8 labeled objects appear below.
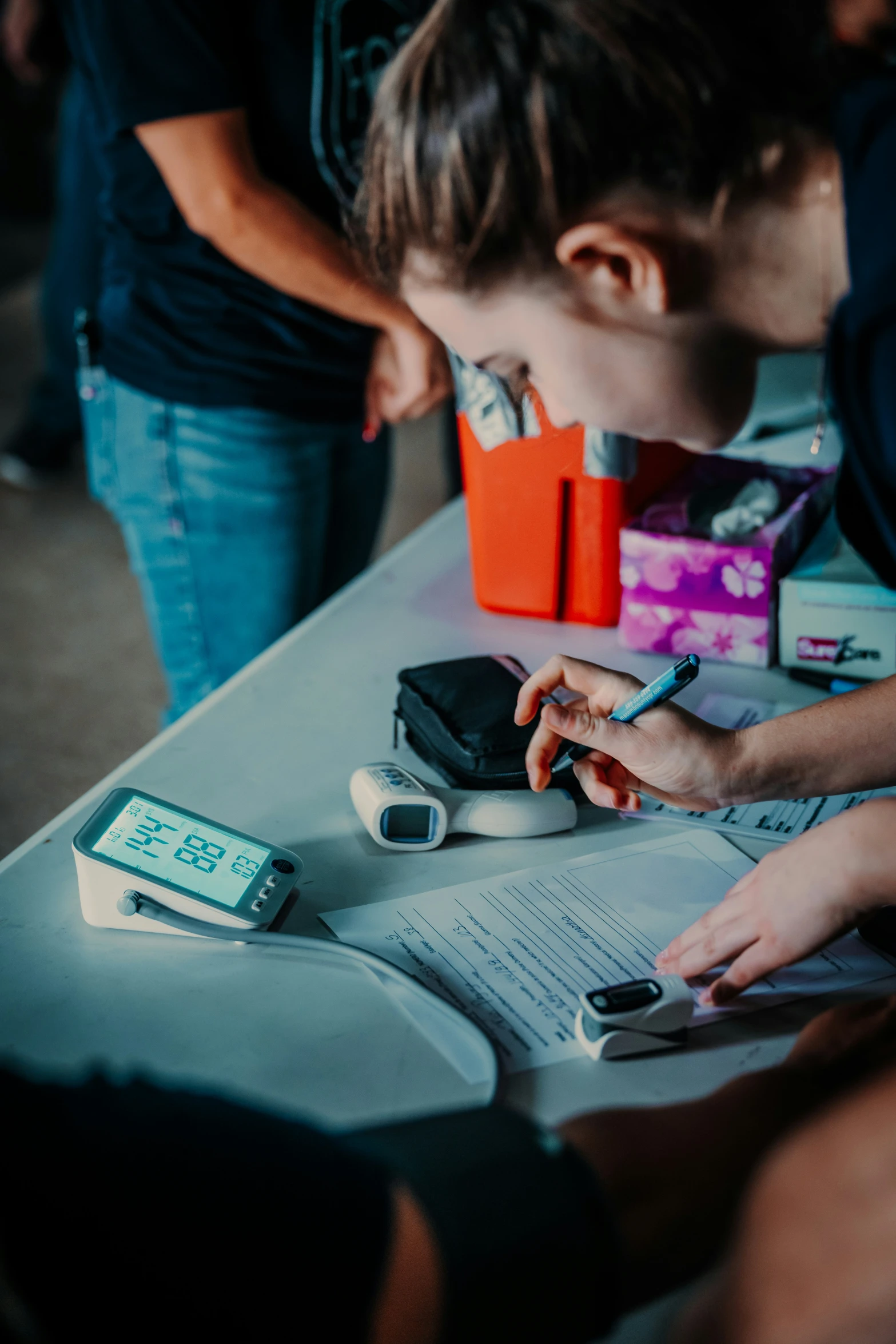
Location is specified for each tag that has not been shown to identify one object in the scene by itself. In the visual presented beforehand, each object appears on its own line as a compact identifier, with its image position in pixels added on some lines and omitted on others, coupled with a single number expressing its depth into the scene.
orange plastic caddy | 1.13
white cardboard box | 1.06
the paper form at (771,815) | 0.89
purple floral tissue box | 1.08
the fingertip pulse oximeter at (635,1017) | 0.67
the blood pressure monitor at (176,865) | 0.77
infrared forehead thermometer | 0.87
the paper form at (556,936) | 0.72
